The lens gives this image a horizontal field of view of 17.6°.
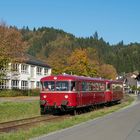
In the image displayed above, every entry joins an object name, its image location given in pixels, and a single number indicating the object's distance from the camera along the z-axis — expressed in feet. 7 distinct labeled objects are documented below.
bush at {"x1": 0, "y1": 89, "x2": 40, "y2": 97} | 192.14
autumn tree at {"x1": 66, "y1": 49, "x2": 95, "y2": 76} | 313.12
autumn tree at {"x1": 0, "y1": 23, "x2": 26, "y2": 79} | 178.63
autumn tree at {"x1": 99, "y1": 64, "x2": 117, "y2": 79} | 478.26
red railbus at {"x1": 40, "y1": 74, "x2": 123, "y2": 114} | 99.86
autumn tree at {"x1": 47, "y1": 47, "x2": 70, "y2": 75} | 345.51
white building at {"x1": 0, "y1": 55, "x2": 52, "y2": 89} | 237.86
